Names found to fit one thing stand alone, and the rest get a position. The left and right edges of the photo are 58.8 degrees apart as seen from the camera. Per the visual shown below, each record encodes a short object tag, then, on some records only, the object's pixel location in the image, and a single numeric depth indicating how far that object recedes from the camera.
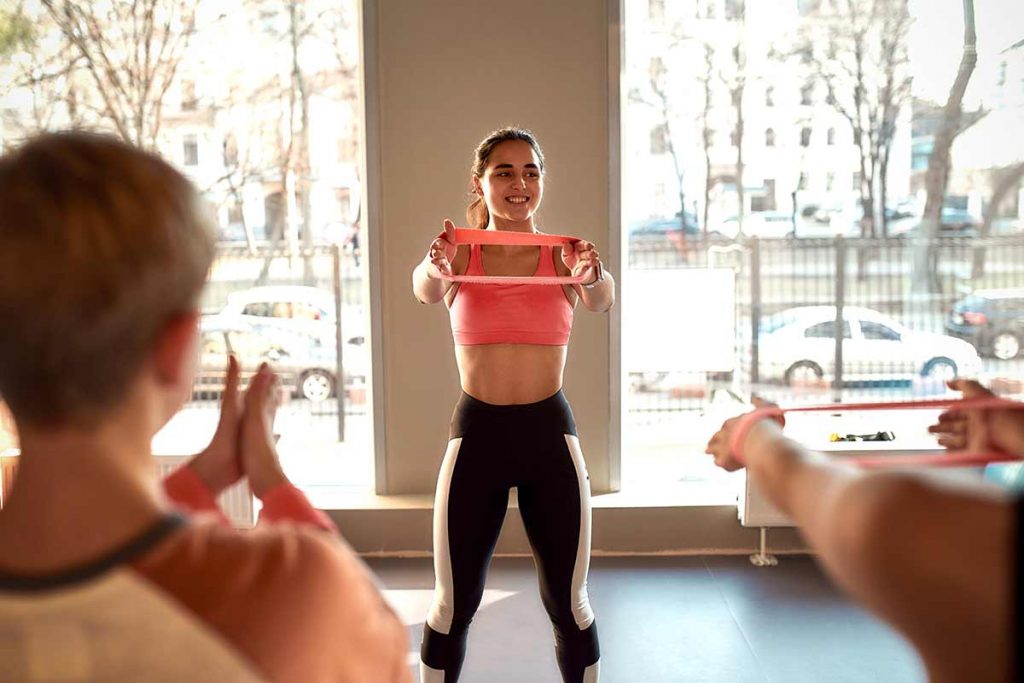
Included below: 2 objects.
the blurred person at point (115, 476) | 0.72
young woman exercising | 2.60
